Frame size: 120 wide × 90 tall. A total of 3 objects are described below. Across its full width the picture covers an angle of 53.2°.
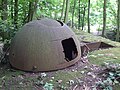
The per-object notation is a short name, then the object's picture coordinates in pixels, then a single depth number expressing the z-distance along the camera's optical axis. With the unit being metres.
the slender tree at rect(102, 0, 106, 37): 4.85
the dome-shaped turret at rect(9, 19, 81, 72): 2.43
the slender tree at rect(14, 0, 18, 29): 4.20
